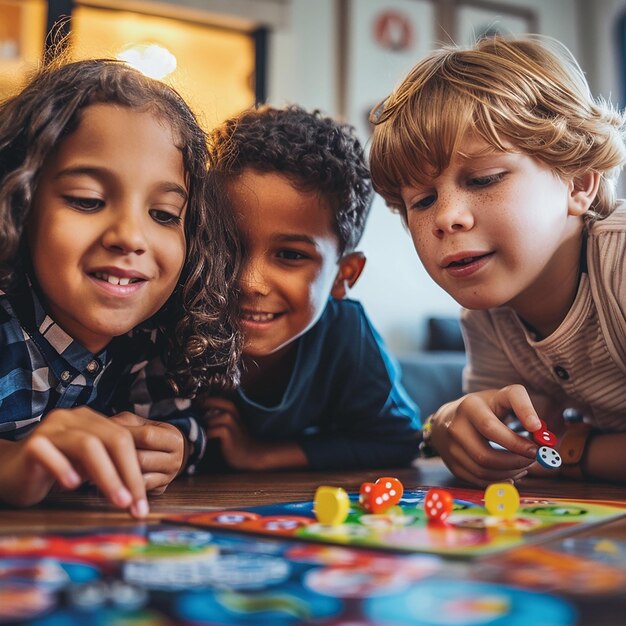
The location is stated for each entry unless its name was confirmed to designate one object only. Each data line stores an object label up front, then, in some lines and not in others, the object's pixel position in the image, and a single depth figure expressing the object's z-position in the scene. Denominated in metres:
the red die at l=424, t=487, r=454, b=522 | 0.62
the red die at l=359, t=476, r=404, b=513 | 0.67
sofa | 2.48
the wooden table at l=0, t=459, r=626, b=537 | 0.63
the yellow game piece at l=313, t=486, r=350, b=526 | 0.60
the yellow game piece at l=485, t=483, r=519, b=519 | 0.65
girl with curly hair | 0.87
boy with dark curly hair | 1.18
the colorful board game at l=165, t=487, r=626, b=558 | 0.52
